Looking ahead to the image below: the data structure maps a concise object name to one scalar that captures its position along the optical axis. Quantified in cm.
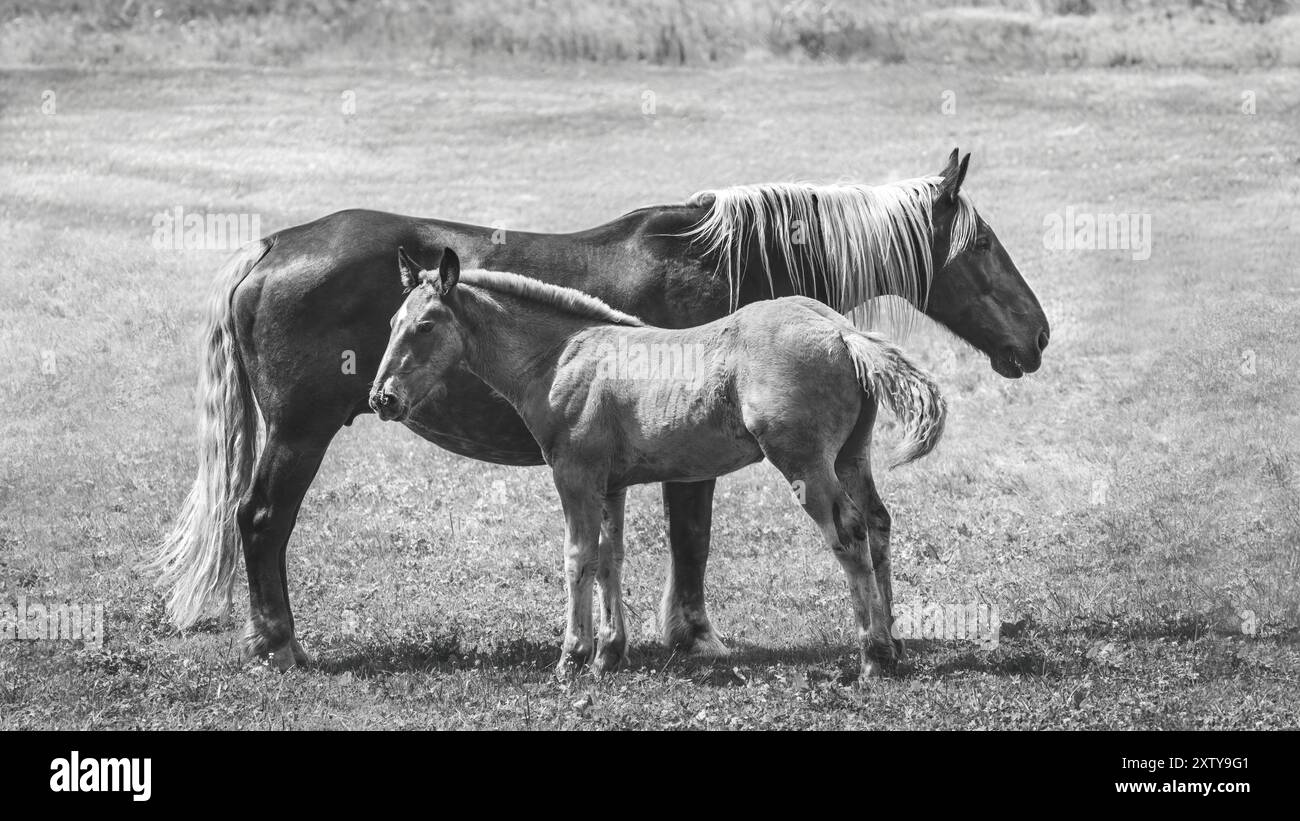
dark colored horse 1054
